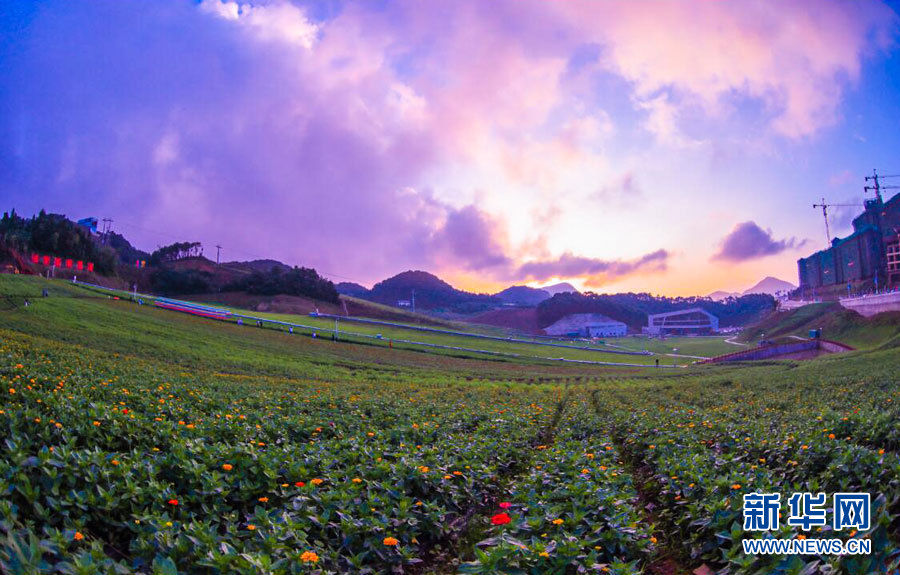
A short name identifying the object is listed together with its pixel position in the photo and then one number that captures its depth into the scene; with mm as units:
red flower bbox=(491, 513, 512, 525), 4938
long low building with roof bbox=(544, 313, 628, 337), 135000
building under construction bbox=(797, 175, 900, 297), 81438
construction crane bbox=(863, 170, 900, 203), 95938
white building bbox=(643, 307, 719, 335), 145438
